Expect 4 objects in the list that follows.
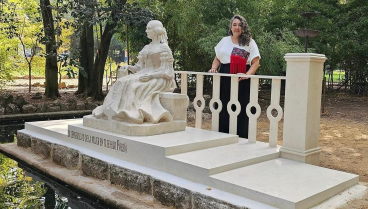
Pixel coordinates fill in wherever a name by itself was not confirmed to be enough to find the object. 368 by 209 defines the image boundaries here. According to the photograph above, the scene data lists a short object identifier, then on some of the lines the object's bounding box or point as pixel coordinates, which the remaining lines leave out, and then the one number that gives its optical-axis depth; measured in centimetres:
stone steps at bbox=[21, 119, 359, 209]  333
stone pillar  416
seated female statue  480
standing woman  507
